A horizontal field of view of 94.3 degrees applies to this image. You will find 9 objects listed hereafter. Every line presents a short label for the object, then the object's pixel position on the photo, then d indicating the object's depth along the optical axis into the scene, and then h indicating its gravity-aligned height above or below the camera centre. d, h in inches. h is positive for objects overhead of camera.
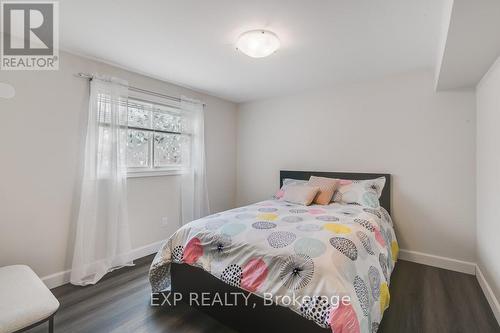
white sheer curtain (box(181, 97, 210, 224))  135.5 -3.2
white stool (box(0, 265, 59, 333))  50.1 -32.3
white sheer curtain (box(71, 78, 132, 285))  94.0 -11.0
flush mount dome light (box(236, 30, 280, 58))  76.8 +42.0
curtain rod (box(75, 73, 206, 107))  95.9 +37.9
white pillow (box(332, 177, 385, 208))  105.7 -12.3
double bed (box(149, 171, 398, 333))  51.2 -27.4
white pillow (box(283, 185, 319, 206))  111.8 -14.0
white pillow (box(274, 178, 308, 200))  126.8 -9.6
